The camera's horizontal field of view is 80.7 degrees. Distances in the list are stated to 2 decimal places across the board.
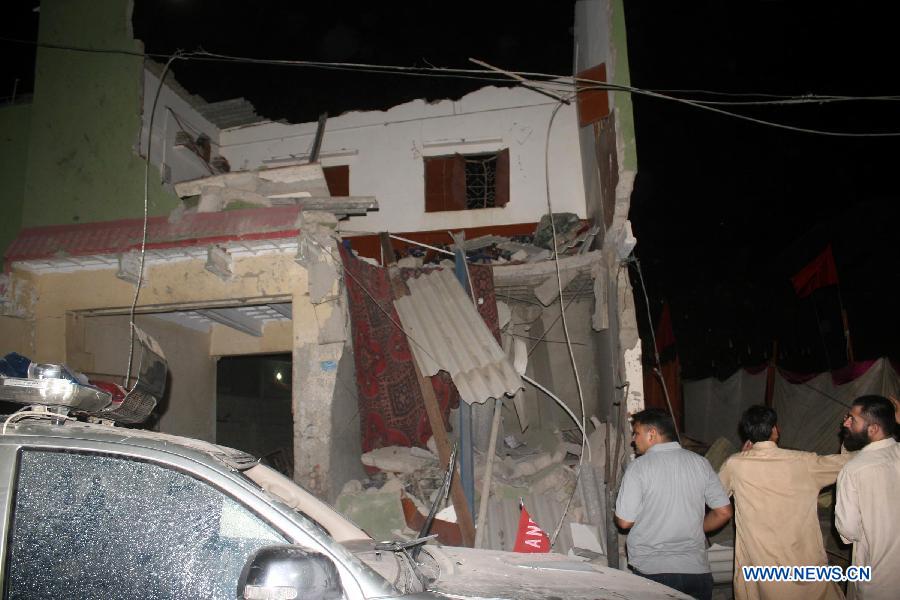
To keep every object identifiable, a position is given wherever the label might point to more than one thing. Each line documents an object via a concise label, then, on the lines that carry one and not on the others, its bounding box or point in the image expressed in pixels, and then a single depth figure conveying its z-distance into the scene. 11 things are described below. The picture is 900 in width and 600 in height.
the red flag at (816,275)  11.06
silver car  1.90
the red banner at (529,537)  4.82
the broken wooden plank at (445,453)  5.77
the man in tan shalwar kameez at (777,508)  3.40
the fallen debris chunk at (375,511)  5.80
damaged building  6.21
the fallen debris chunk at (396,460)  6.37
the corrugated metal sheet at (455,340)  6.40
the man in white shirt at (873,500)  3.09
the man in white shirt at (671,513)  3.34
